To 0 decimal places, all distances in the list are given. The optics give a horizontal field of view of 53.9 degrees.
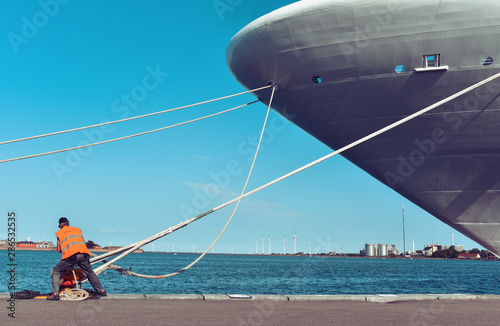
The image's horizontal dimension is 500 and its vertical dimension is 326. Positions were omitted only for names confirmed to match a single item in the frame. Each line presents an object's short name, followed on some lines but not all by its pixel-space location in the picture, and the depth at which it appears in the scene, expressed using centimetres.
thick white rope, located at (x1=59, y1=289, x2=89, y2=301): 895
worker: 913
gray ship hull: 1047
